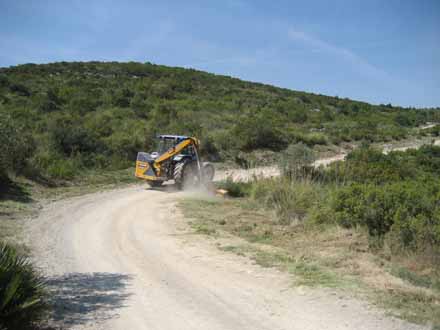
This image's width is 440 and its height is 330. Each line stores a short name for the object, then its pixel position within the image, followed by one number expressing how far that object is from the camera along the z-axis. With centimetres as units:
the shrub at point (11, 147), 1275
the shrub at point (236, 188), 1355
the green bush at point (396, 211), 686
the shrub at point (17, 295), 377
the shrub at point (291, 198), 963
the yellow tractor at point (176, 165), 1434
